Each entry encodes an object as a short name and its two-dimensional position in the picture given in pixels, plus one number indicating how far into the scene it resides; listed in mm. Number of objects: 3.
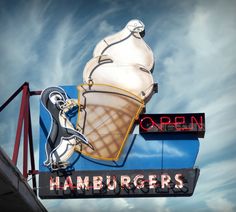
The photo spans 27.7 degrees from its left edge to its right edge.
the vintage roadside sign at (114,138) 24047
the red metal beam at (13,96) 25586
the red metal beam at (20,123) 22667
